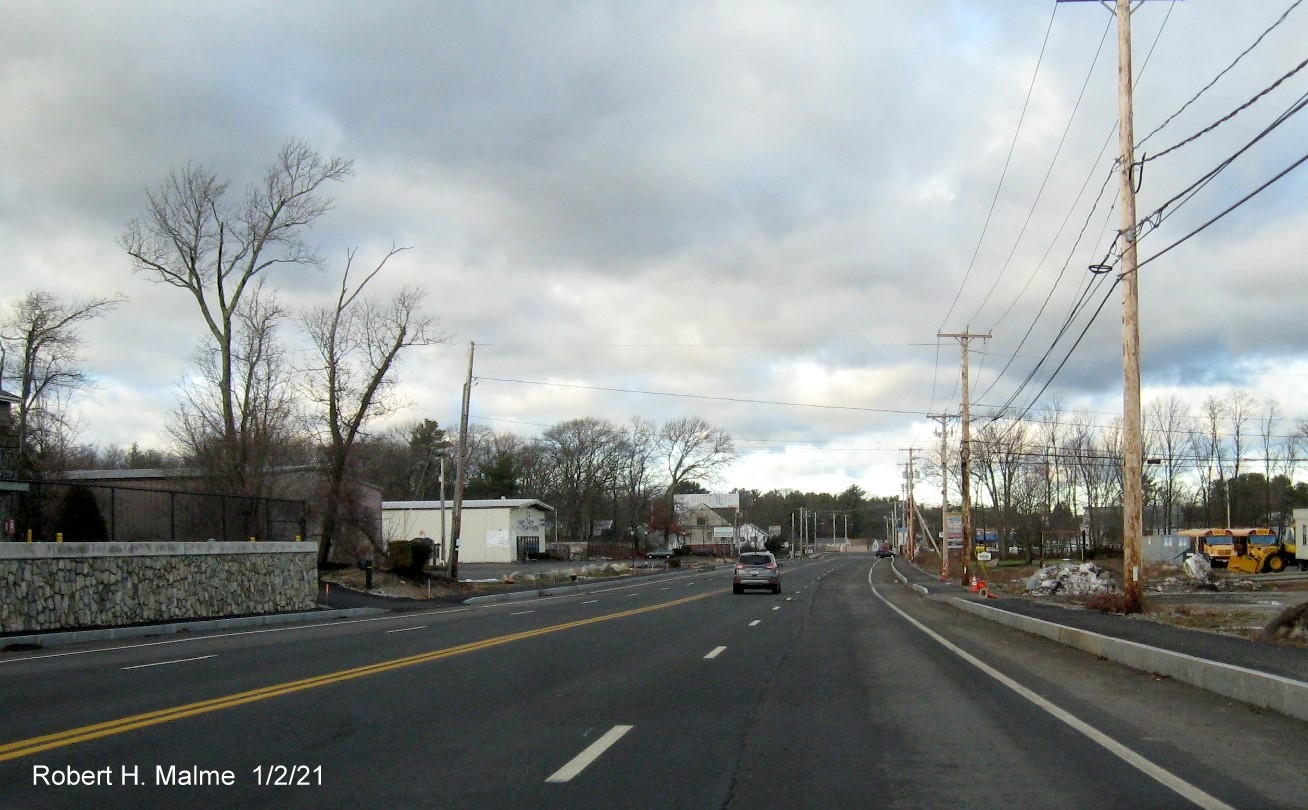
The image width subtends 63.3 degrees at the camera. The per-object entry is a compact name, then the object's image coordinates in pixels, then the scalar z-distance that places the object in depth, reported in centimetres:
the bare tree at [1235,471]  9062
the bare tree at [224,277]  4094
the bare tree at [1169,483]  8694
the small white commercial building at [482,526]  8556
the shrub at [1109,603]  2281
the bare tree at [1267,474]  8969
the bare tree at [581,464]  11875
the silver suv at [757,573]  4206
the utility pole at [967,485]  4659
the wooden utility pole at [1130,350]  2167
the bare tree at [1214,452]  9131
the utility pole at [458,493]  4288
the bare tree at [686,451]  11169
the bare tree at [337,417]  4209
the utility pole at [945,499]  5935
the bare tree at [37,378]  4775
